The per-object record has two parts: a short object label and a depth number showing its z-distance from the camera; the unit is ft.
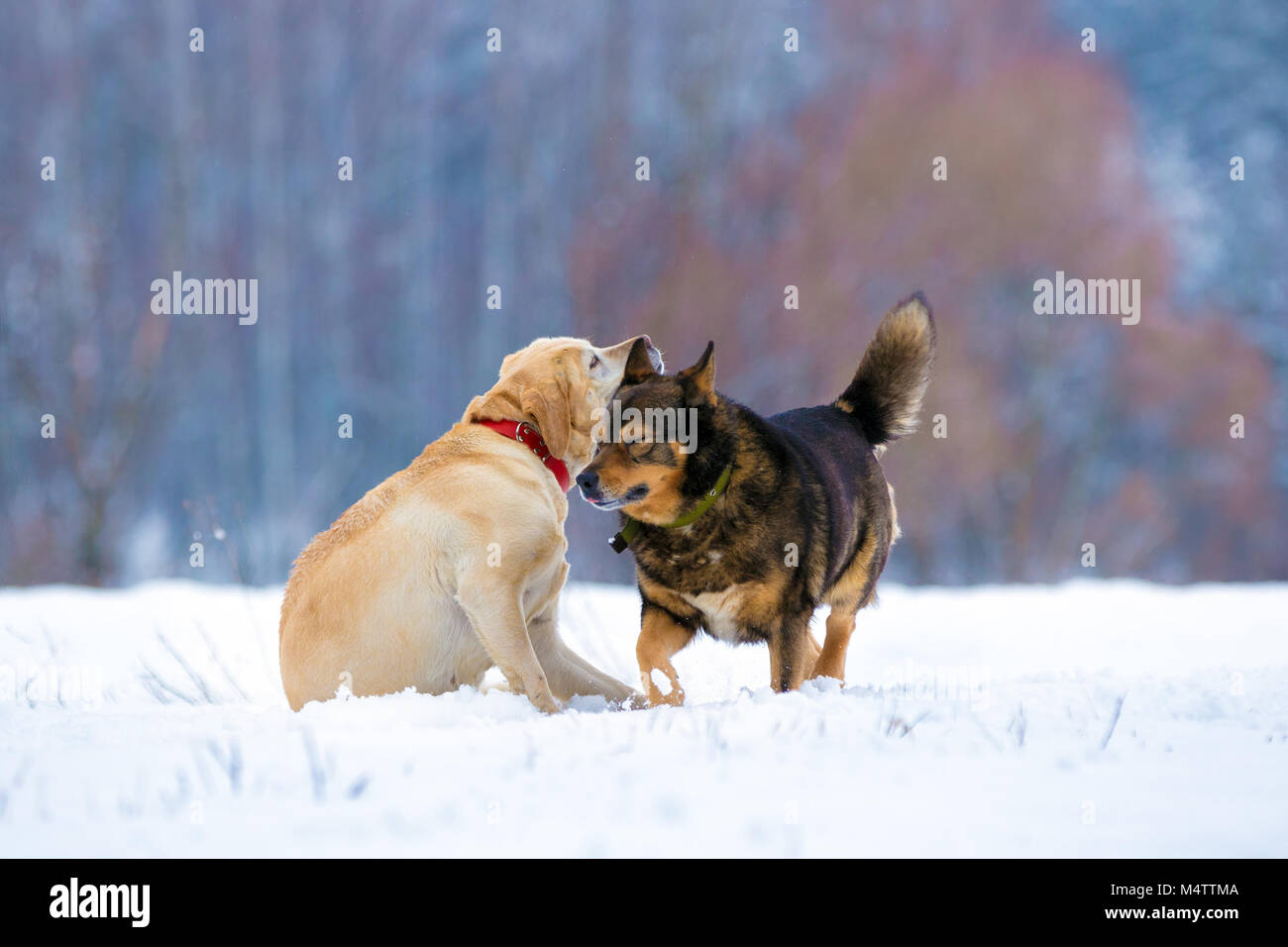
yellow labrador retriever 13.41
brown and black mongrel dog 13.87
